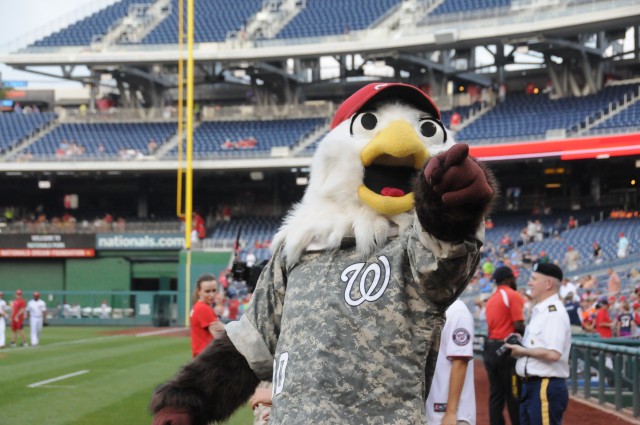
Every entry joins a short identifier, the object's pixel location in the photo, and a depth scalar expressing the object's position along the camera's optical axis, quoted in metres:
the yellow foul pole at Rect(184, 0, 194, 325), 27.44
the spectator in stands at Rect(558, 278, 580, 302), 18.29
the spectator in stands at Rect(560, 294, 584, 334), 15.73
